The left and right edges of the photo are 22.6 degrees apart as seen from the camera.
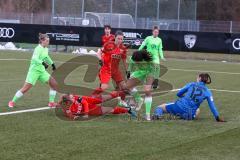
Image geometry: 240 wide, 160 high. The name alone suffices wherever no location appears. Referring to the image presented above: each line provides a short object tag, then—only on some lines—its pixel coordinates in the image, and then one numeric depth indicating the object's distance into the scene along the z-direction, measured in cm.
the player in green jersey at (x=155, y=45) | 2088
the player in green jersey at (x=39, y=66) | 1370
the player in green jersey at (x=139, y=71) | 1237
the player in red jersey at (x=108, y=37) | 1471
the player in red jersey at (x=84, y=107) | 1229
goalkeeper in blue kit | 1219
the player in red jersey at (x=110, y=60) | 1391
